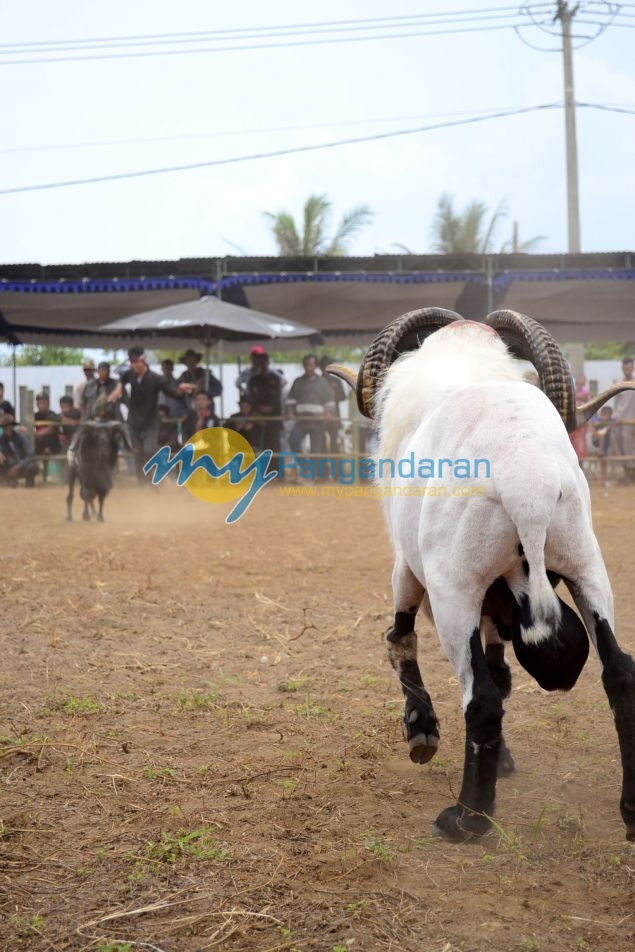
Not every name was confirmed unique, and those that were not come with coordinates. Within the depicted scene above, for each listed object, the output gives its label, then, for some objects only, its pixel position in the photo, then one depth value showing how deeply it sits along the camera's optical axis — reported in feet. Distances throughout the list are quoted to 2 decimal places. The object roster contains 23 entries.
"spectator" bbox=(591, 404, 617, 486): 49.79
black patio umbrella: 48.57
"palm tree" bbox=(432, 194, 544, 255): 107.45
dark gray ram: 37.88
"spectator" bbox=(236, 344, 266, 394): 53.36
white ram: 9.51
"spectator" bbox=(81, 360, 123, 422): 41.65
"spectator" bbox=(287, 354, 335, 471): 53.52
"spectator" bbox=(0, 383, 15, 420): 55.98
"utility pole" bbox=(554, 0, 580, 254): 66.90
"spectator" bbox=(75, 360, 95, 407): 51.34
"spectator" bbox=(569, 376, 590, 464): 49.67
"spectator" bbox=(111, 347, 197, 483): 49.03
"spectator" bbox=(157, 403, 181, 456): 54.08
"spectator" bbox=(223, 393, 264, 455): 52.75
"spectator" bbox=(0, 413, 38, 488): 53.42
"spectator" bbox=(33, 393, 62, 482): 55.47
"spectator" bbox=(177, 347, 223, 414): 54.03
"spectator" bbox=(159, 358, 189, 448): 53.83
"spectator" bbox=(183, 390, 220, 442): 51.98
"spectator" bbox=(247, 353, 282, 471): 53.36
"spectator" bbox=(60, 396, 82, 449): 54.40
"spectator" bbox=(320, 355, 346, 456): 53.98
